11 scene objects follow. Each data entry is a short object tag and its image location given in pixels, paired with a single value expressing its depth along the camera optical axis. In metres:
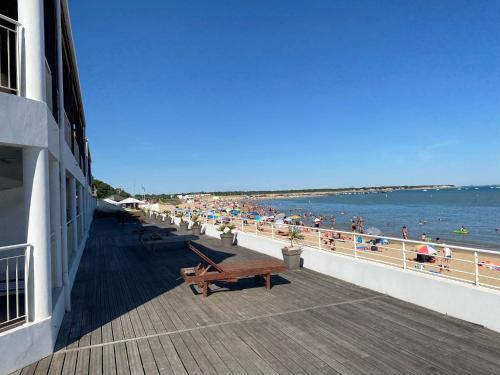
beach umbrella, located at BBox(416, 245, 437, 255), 12.56
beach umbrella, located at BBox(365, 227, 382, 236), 22.82
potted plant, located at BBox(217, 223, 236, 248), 13.53
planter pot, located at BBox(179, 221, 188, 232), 19.69
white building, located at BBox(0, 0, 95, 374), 3.99
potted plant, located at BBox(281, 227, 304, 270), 8.87
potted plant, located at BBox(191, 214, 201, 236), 18.04
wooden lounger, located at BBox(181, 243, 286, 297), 6.46
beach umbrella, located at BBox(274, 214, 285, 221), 35.71
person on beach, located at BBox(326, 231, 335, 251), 26.22
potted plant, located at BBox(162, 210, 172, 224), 26.09
